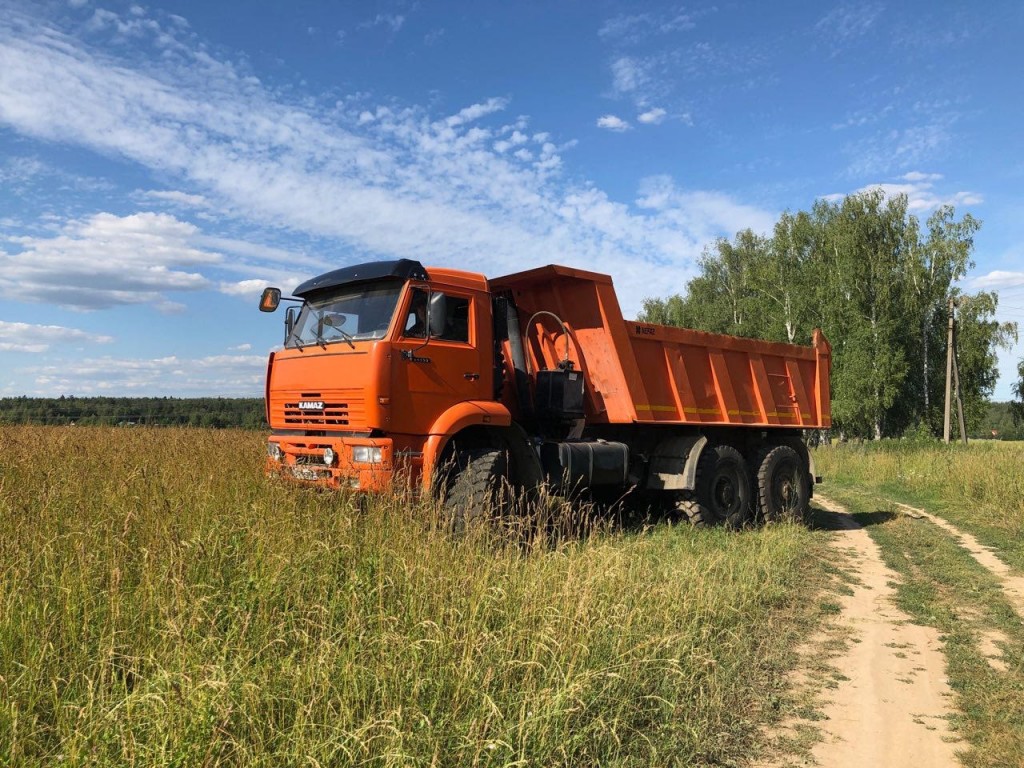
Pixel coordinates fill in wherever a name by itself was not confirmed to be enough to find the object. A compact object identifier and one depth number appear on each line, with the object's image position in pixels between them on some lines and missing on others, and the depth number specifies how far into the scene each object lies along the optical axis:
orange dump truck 6.05
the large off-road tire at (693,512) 8.62
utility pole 27.47
